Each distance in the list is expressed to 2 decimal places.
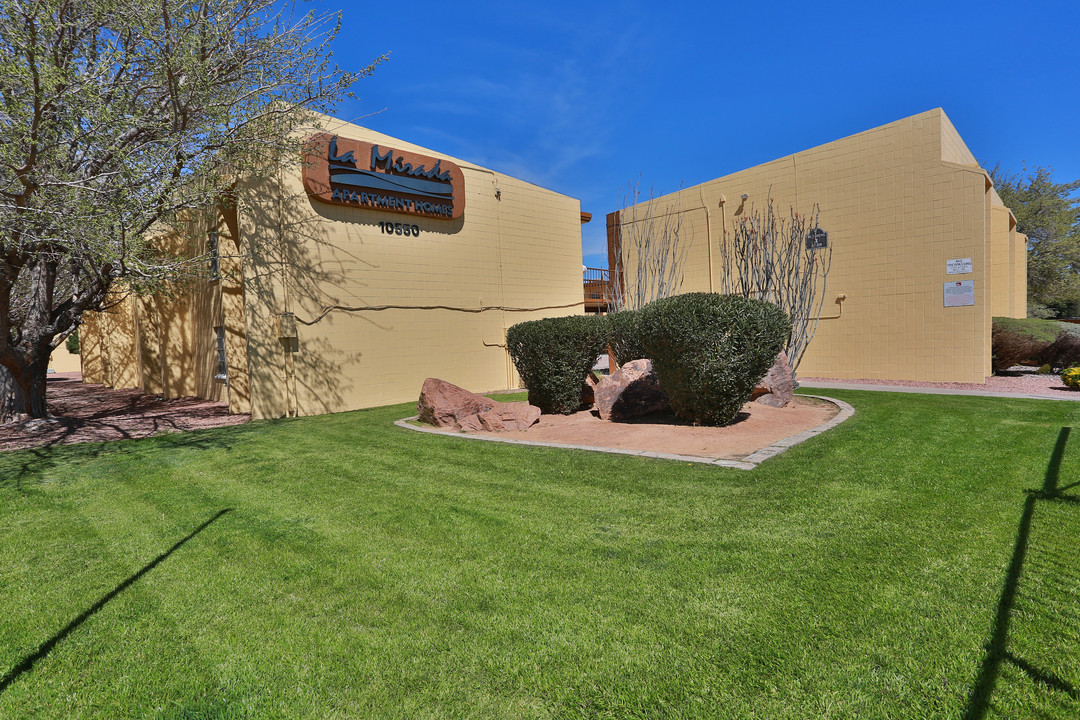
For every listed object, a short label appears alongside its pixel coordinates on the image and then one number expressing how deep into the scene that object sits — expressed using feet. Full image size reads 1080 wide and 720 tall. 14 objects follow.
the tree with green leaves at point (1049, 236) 78.38
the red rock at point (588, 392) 29.96
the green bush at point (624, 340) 35.48
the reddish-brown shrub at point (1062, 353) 40.68
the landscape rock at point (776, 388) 27.78
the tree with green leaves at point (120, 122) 20.26
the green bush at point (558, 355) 27.86
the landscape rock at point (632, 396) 26.58
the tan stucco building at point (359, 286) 31.96
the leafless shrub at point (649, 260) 46.21
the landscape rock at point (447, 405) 26.73
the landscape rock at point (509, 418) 25.66
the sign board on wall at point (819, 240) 44.55
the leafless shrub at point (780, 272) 35.91
